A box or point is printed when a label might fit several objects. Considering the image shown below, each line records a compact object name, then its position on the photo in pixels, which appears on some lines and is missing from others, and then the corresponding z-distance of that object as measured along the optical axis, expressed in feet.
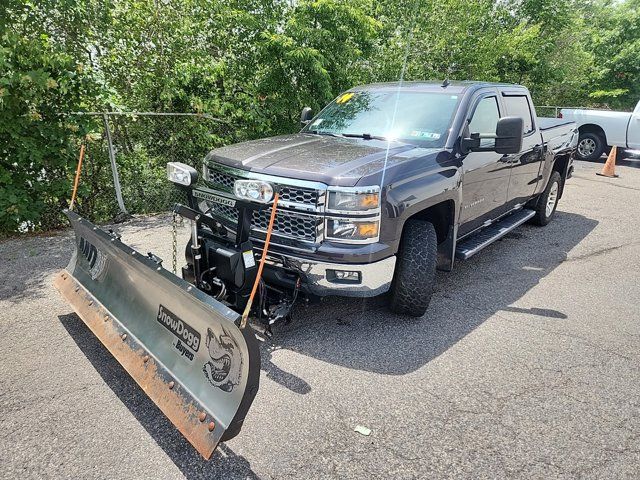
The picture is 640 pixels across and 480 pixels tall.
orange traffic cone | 37.19
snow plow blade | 7.17
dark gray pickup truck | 10.34
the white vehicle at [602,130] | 41.55
